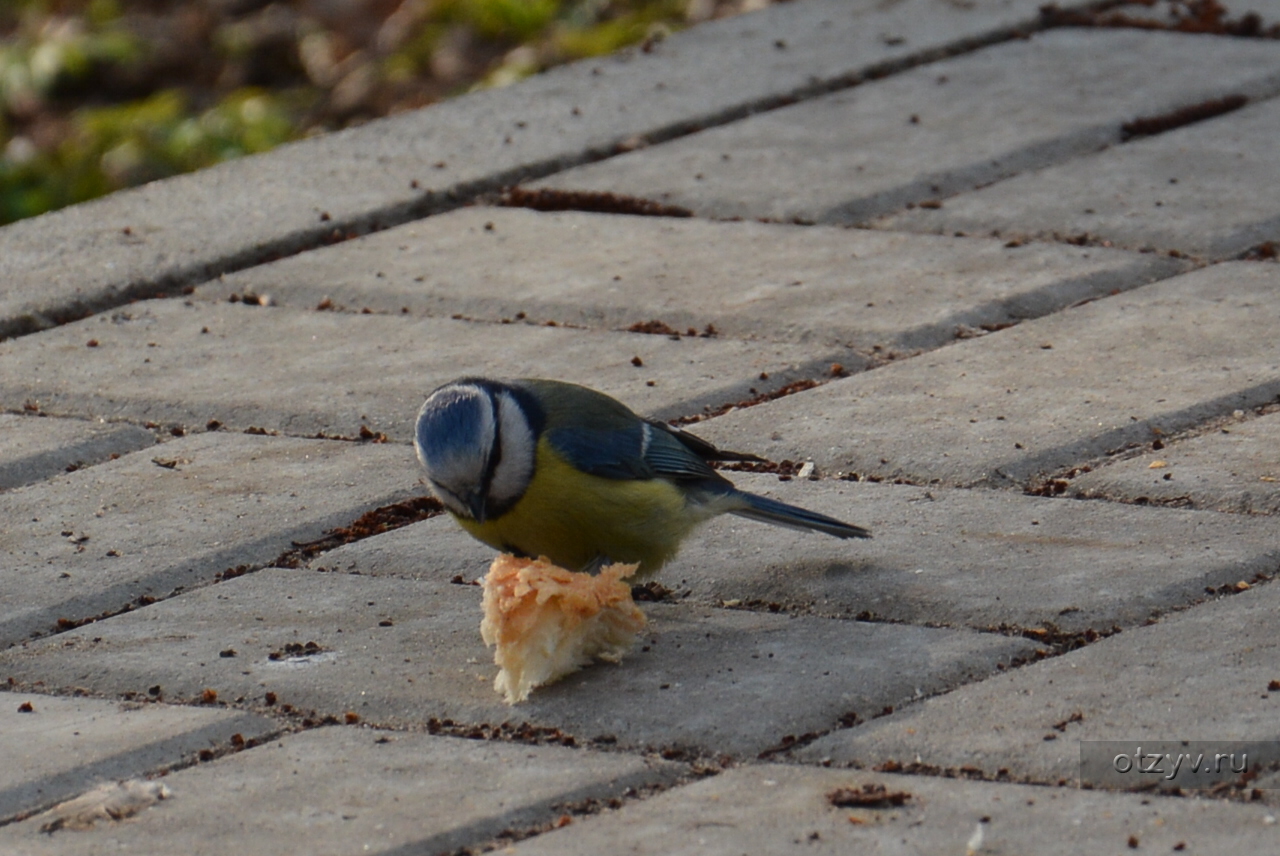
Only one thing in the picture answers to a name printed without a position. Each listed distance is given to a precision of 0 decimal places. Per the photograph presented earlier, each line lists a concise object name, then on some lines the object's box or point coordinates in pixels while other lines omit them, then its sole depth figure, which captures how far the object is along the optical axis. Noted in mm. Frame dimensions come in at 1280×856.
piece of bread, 6125
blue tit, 6789
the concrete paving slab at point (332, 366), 8568
